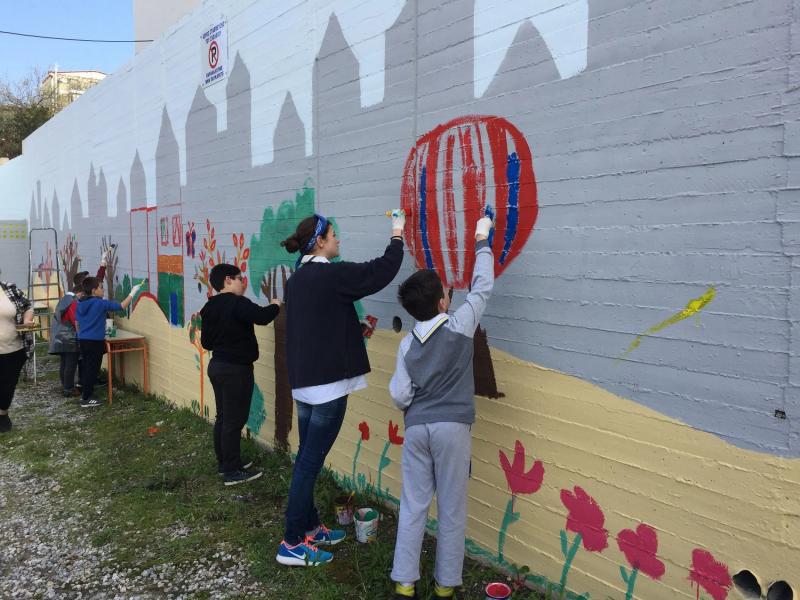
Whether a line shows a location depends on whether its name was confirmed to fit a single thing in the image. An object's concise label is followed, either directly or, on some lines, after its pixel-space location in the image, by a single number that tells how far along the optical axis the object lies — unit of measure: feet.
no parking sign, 20.12
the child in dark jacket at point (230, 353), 15.79
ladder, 40.14
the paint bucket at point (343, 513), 13.51
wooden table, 26.27
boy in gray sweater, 9.83
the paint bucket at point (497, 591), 9.78
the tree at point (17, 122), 90.53
